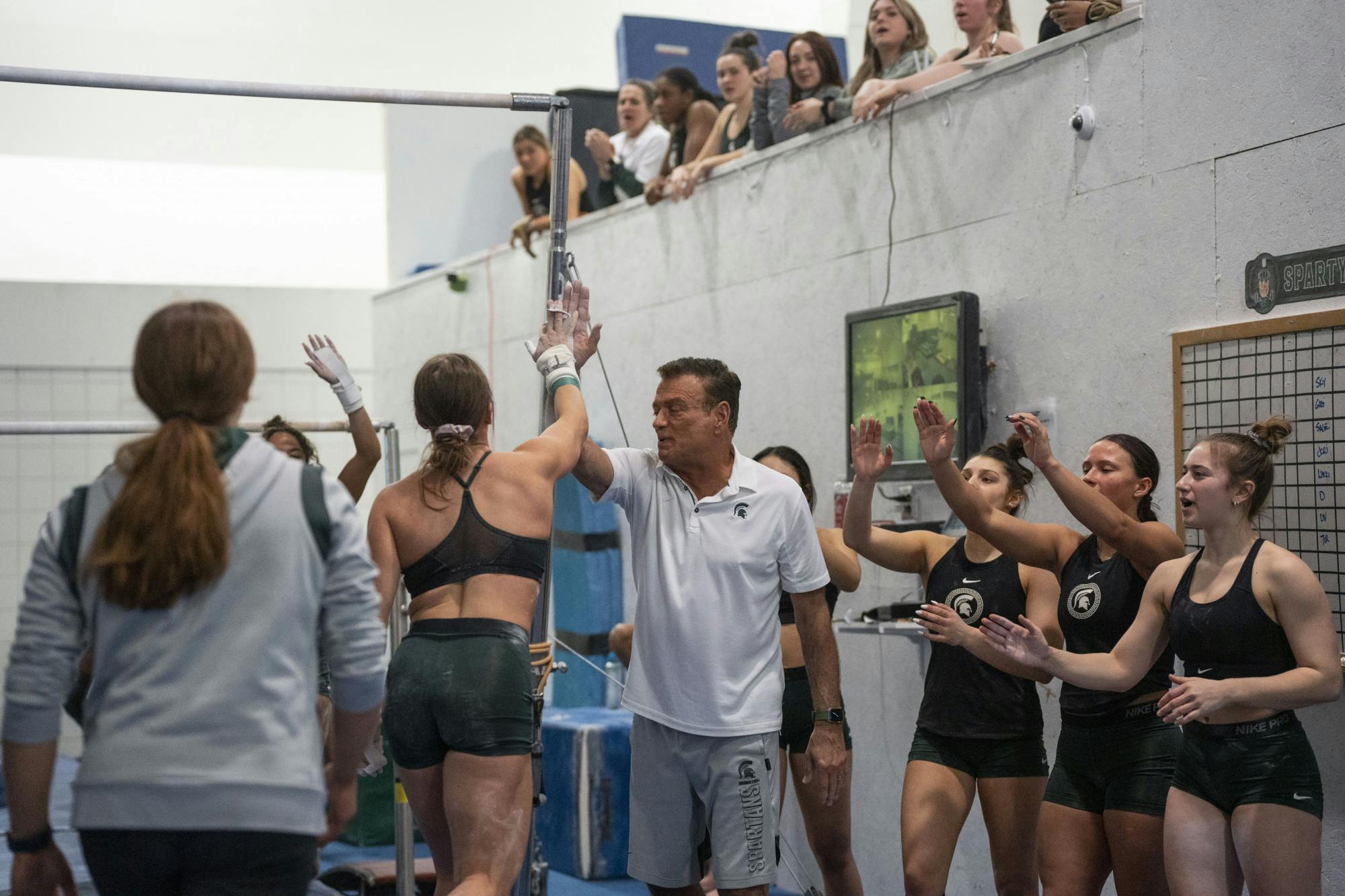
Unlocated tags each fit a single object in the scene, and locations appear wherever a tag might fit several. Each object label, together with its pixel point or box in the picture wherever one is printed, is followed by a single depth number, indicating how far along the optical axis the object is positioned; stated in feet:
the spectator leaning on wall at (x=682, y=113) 20.42
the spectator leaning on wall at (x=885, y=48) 16.46
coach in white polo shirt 10.30
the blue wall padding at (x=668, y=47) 28.07
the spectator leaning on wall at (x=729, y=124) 19.17
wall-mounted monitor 14.05
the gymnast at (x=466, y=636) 9.05
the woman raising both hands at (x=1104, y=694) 10.23
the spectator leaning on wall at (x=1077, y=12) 12.84
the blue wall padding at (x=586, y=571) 22.15
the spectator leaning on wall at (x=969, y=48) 15.10
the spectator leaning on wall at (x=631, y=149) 22.20
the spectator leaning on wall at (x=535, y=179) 23.89
